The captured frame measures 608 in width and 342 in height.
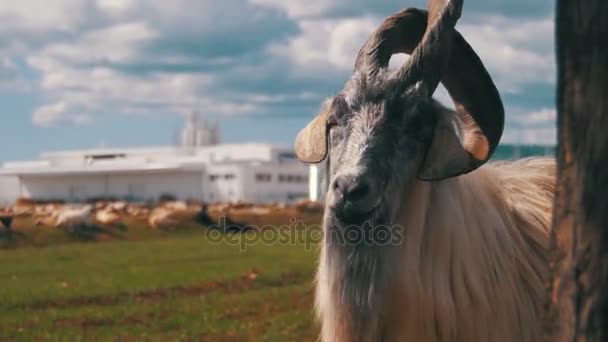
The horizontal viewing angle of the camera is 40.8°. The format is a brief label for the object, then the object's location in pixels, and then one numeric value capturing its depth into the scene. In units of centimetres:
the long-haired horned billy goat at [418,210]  523
